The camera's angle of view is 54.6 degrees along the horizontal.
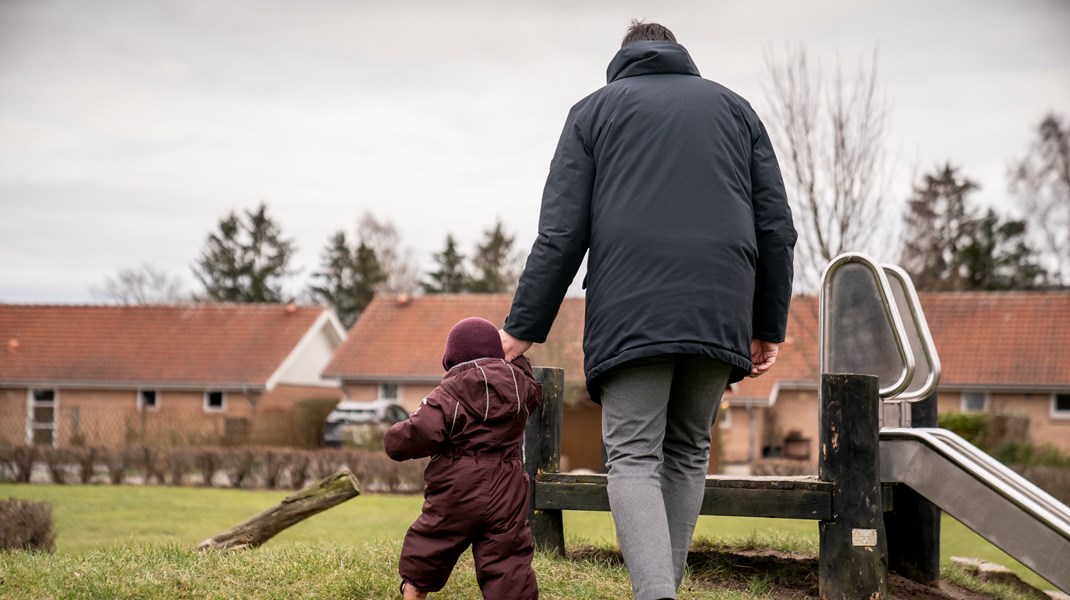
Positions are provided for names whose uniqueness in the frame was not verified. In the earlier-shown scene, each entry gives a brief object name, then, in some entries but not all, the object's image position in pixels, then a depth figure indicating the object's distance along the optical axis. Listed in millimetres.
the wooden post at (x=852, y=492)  4527
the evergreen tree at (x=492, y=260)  58775
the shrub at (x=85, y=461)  21312
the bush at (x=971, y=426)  23094
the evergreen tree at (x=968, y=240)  42312
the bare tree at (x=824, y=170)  21547
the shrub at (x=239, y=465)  20359
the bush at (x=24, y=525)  8430
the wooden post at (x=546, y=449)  5082
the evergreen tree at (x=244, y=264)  60000
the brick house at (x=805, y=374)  29844
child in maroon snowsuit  3695
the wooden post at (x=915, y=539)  5715
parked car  29812
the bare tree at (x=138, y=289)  54906
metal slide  4203
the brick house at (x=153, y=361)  35812
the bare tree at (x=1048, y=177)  37406
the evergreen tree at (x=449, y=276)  59562
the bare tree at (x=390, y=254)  59688
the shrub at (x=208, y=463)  20750
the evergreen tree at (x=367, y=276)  58156
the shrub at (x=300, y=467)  20078
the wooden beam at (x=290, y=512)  5707
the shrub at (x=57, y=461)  21156
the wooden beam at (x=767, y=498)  4617
